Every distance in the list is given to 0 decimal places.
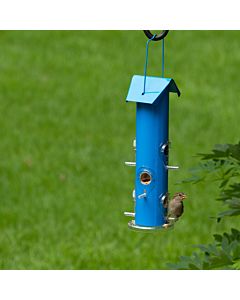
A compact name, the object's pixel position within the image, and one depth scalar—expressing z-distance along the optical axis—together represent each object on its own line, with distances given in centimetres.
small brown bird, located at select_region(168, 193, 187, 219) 674
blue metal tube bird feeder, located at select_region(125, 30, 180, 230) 631
